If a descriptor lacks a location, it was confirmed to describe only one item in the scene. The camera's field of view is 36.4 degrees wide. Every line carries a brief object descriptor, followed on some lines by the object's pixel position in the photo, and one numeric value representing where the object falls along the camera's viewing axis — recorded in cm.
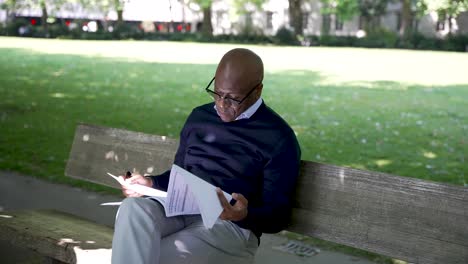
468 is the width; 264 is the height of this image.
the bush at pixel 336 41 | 4450
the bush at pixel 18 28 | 4253
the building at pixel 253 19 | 4456
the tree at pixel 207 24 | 4775
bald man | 306
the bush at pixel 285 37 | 4510
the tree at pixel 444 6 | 3212
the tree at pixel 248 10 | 4697
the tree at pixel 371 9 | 5244
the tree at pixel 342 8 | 4611
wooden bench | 294
